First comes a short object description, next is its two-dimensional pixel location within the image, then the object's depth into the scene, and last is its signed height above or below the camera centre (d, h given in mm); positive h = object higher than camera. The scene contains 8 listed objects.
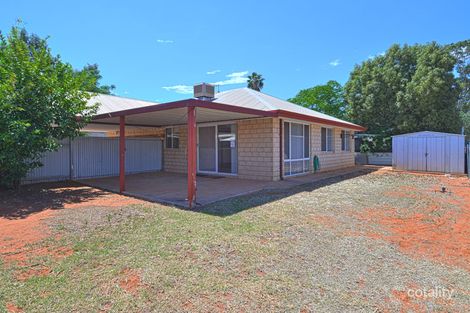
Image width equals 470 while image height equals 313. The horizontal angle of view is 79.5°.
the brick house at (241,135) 9828 +790
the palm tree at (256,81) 35281 +9040
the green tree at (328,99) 33031 +6419
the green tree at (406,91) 19391 +4540
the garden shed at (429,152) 13359 +22
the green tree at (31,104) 7356 +1431
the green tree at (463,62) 21766 +7107
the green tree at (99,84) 31756 +8815
